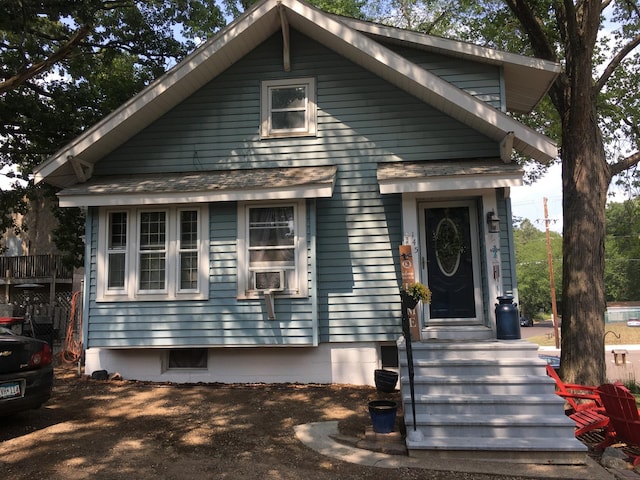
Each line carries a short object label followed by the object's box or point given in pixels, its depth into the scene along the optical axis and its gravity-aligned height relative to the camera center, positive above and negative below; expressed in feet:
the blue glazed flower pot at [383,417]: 18.48 -4.97
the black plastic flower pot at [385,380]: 23.90 -4.62
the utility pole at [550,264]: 99.71 +3.76
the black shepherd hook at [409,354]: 18.23 -2.63
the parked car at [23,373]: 17.95 -3.02
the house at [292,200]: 27.17 +5.04
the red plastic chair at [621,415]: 18.54 -5.20
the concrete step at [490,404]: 18.71 -4.67
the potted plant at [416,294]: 21.01 -0.37
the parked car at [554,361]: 40.24 -6.70
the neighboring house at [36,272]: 53.57 +3.31
